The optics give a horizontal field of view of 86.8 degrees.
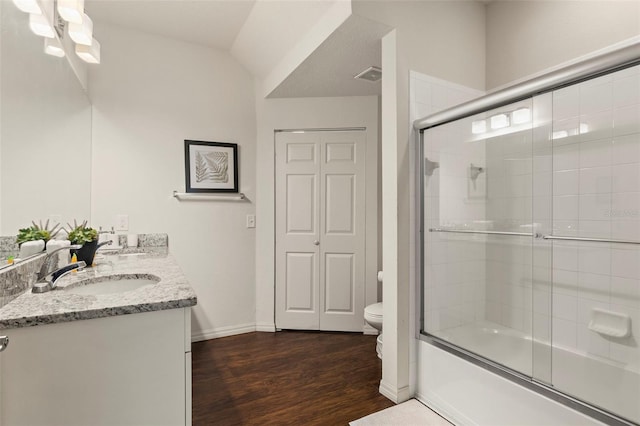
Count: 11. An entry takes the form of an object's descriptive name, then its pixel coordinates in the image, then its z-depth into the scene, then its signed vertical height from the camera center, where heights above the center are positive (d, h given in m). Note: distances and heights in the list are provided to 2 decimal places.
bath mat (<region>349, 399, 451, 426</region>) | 1.79 -1.12
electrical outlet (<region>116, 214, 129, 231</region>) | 2.73 -0.09
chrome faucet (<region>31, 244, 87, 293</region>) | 1.24 -0.25
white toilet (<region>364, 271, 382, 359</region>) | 2.44 -0.78
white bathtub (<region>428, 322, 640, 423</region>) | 1.38 -0.74
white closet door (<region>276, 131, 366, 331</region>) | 3.20 -0.18
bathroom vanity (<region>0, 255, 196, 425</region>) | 0.95 -0.44
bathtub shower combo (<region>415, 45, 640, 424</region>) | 1.56 -0.13
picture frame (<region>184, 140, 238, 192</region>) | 2.98 +0.41
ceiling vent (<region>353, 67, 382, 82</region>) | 2.56 +1.07
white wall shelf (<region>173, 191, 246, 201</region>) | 2.94 +0.13
